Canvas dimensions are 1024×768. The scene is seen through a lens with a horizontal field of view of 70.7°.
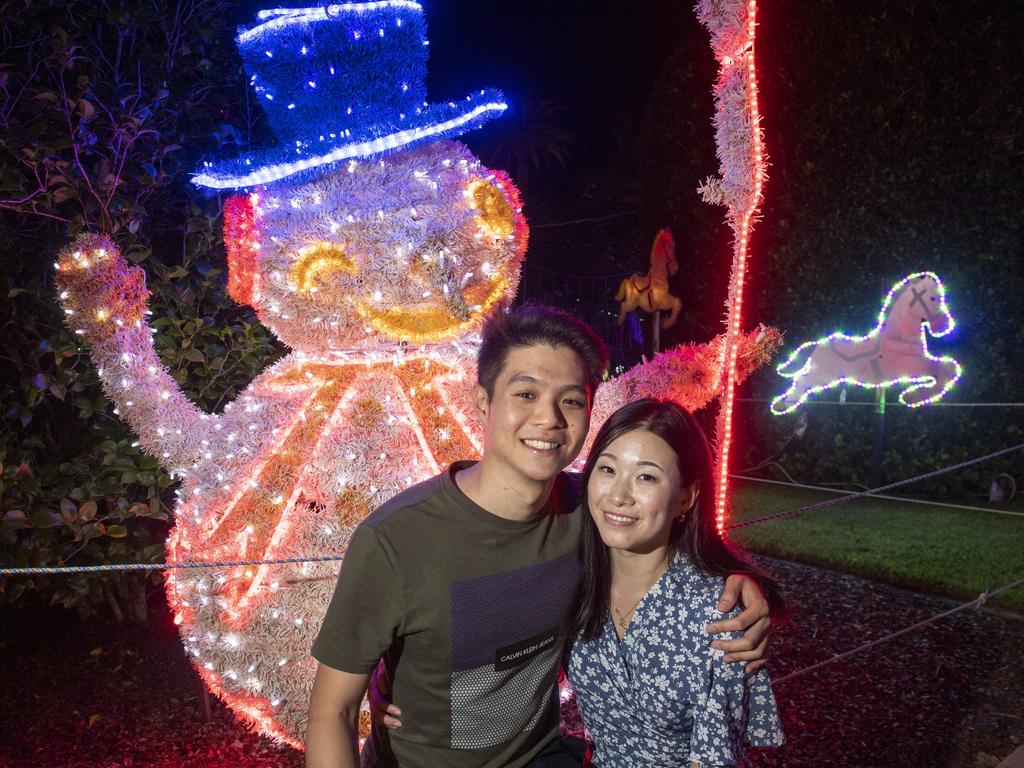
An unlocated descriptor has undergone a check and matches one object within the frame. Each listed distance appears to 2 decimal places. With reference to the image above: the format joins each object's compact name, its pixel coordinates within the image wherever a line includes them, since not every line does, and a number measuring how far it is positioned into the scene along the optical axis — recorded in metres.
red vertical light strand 2.19
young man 1.54
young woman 1.57
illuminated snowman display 2.17
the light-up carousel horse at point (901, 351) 6.29
